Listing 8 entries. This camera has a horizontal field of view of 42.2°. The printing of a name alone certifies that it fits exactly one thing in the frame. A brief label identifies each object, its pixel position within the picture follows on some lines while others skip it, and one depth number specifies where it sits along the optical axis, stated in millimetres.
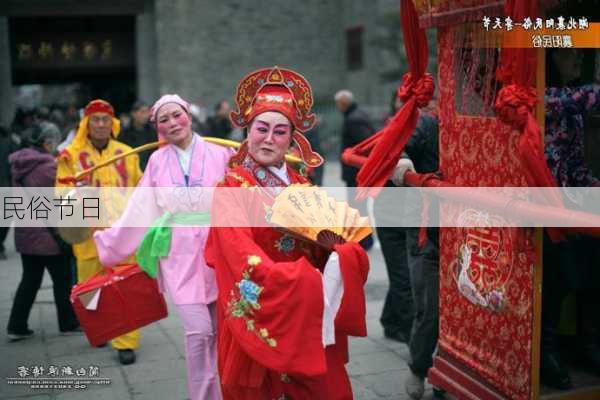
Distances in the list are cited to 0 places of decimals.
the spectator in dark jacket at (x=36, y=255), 6012
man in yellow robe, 5828
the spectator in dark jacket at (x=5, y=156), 9867
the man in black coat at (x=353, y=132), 8281
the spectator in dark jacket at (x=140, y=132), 8232
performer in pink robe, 4191
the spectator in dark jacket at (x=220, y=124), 11844
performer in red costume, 2973
